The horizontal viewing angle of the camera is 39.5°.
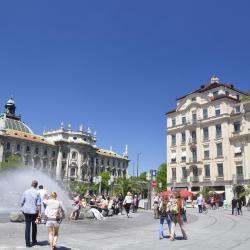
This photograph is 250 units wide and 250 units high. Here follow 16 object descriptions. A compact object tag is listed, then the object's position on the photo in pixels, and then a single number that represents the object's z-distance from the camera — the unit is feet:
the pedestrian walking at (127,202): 80.41
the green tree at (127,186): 230.27
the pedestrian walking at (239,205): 102.73
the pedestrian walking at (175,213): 40.22
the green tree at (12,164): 235.63
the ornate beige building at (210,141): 175.32
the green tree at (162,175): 310.65
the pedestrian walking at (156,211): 80.72
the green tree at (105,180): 350.02
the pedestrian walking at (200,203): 109.21
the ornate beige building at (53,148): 316.60
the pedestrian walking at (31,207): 34.25
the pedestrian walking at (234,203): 100.47
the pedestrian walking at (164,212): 41.57
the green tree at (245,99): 180.82
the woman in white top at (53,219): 30.43
